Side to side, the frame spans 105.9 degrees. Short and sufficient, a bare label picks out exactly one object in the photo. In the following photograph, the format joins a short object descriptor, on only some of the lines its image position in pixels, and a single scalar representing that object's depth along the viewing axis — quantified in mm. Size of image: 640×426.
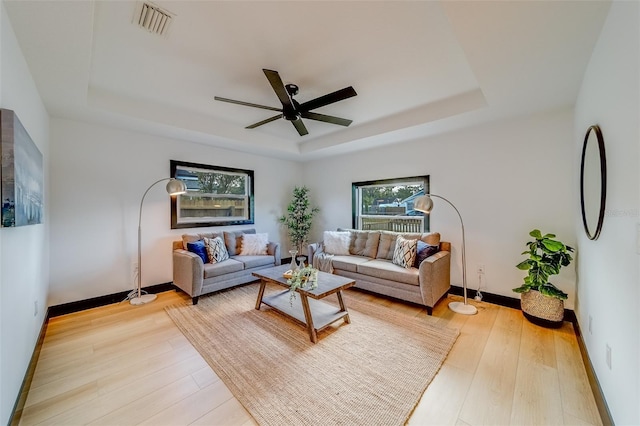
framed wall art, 1313
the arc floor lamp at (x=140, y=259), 3293
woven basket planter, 2510
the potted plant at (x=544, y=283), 2508
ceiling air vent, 1599
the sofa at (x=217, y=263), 3209
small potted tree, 5230
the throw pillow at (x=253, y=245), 4145
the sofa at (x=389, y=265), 2908
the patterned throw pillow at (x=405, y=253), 3272
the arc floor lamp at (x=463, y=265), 2990
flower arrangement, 2512
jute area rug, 1570
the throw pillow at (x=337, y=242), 4156
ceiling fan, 2102
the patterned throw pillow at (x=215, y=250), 3598
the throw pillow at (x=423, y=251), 3201
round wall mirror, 1563
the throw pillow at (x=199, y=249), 3498
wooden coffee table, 2391
